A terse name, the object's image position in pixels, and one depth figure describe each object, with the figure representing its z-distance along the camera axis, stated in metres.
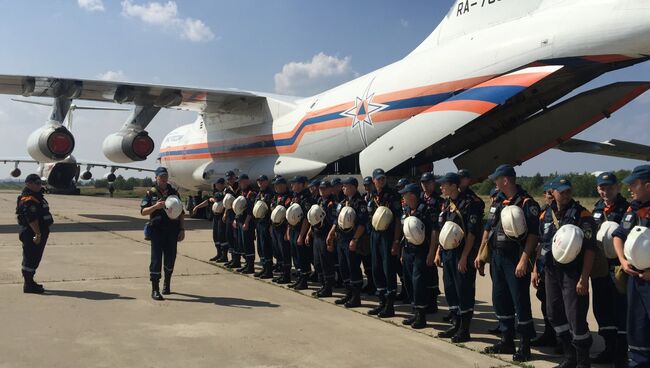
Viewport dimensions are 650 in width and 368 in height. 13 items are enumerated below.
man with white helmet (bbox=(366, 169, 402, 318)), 5.93
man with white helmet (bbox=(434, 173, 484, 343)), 5.01
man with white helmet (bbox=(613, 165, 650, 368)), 3.54
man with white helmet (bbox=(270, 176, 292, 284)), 7.73
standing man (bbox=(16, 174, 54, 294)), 6.65
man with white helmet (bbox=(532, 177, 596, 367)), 3.97
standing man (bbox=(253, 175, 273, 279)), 8.12
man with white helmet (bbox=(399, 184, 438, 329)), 5.45
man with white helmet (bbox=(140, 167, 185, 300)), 6.55
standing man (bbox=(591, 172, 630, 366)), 4.30
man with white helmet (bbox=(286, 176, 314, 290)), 7.36
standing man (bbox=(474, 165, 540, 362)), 4.45
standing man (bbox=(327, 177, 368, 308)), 6.38
